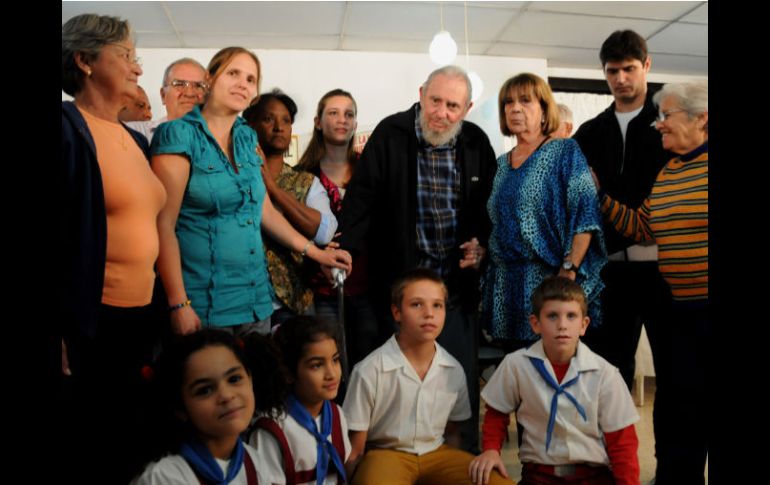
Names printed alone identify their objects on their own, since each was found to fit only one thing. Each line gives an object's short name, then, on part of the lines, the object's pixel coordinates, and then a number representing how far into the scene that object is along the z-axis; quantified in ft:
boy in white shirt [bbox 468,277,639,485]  6.06
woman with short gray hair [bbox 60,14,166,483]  4.10
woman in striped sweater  6.41
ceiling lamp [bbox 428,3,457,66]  13.57
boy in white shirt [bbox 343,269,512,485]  6.26
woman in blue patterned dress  6.83
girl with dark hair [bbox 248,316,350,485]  5.16
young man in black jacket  7.34
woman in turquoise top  5.26
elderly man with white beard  7.19
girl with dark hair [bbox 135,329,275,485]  4.47
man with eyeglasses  7.84
